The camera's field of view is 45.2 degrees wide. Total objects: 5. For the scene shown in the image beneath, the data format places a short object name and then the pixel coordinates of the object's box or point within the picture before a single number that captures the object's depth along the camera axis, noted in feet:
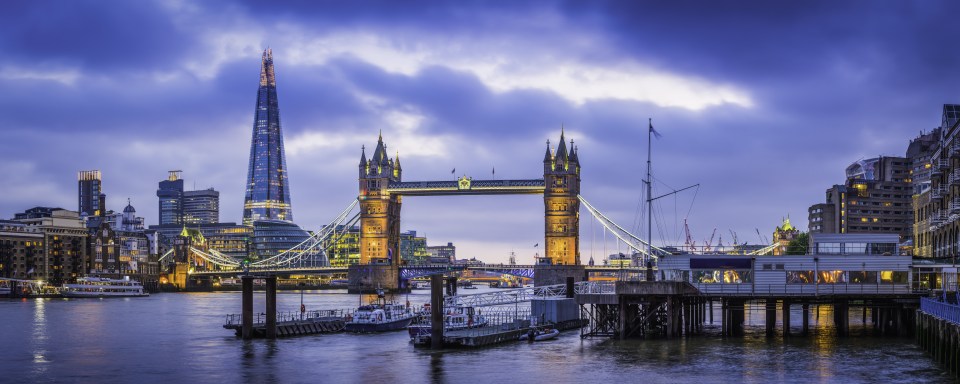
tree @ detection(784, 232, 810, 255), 563.89
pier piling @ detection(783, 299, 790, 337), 261.65
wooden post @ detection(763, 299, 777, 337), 278.87
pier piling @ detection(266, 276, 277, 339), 278.05
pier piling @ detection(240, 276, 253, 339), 266.57
